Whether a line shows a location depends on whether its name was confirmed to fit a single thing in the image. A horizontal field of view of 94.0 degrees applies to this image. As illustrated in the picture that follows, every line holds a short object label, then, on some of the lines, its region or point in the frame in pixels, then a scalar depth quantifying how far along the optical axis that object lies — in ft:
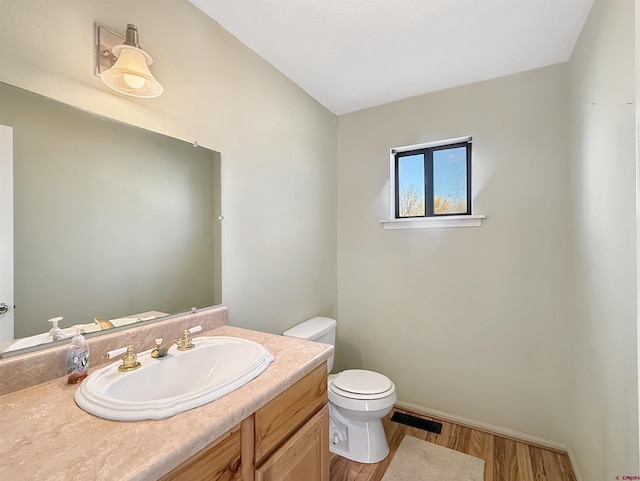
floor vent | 6.60
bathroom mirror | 2.92
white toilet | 5.51
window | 6.91
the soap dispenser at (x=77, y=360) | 2.84
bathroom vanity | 1.82
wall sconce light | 3.42
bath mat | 5.23
